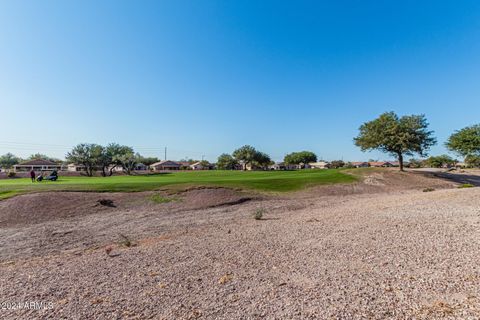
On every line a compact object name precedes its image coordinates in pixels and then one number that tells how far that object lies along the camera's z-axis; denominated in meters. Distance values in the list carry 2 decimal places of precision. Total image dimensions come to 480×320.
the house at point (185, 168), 98.19
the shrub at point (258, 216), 12.12
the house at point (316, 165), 120.62
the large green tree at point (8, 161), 92.86
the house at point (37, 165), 72.00
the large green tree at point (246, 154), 84.69
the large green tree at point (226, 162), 92.50
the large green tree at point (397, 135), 27.92
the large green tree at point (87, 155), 55.06
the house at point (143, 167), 92.25
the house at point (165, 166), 101.94
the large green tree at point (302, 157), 106.12
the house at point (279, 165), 120.88
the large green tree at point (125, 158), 59.19
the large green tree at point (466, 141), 26.97
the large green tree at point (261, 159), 86.31
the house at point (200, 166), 107.38
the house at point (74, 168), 71.92
